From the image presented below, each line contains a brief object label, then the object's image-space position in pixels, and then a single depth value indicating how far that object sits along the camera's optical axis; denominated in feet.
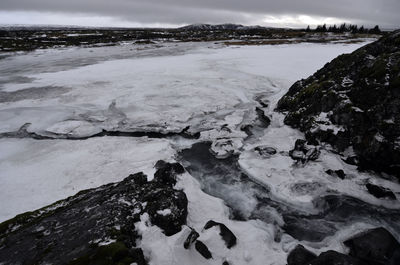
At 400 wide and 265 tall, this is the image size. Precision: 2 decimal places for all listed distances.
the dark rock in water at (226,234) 22.85
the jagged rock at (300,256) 21.06
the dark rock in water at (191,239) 21.47
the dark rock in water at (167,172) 30.60
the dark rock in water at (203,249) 21.33
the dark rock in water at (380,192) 28.47
